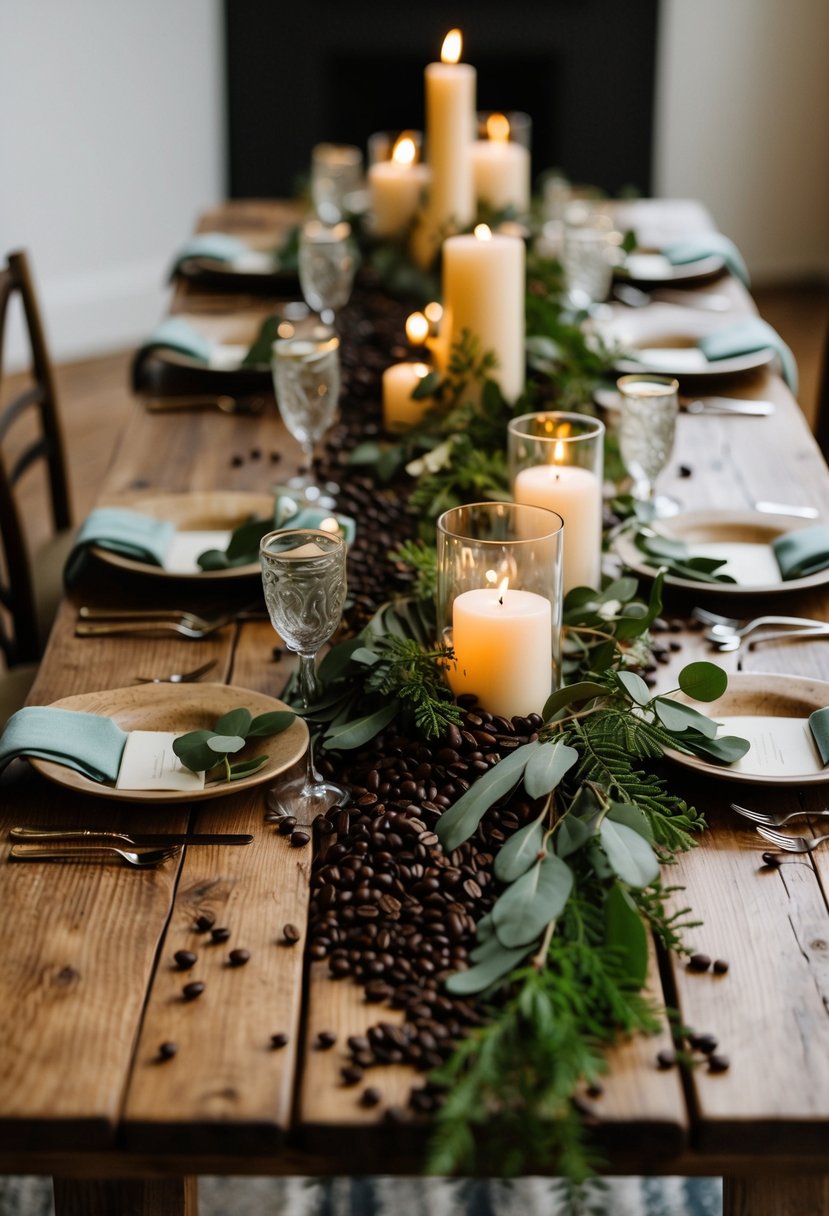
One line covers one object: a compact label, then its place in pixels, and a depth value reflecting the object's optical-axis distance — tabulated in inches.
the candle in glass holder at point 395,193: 105.6
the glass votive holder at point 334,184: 117.0
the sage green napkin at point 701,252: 106.9
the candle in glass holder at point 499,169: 110.9
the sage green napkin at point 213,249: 108.3
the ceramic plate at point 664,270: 103.9
